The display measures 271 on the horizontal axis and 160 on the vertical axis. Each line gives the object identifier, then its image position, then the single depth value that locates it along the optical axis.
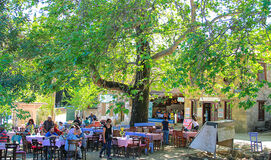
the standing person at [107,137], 12.02
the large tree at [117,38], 9.11
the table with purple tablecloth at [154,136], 13.80
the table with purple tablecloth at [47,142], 11.46
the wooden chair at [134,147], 12.40
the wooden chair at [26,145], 13.27
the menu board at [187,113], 26.36
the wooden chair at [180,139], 15.74
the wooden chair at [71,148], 10.77
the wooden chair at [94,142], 14.38
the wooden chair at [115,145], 12.75
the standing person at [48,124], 15.04
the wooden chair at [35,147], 11.60
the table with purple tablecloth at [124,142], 12.46
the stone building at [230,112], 23.64
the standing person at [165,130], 15.77
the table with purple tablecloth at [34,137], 12.81
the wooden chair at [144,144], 13.10
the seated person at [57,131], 13.12
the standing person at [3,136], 10.44
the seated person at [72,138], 10.81
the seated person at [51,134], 11.92
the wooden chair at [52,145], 11.21
